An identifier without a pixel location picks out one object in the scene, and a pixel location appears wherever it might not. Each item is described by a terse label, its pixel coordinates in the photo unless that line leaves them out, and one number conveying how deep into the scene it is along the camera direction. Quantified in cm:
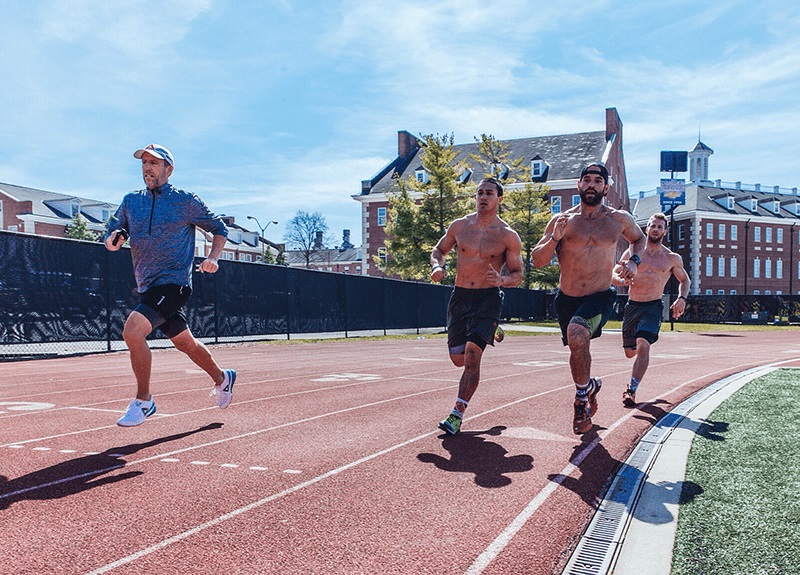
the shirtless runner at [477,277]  583
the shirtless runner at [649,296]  794
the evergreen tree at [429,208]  4059
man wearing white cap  538
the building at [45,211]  6875
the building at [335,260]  11769
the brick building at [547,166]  6003
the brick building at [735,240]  7375
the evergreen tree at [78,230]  6502
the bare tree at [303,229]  8594
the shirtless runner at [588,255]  568
